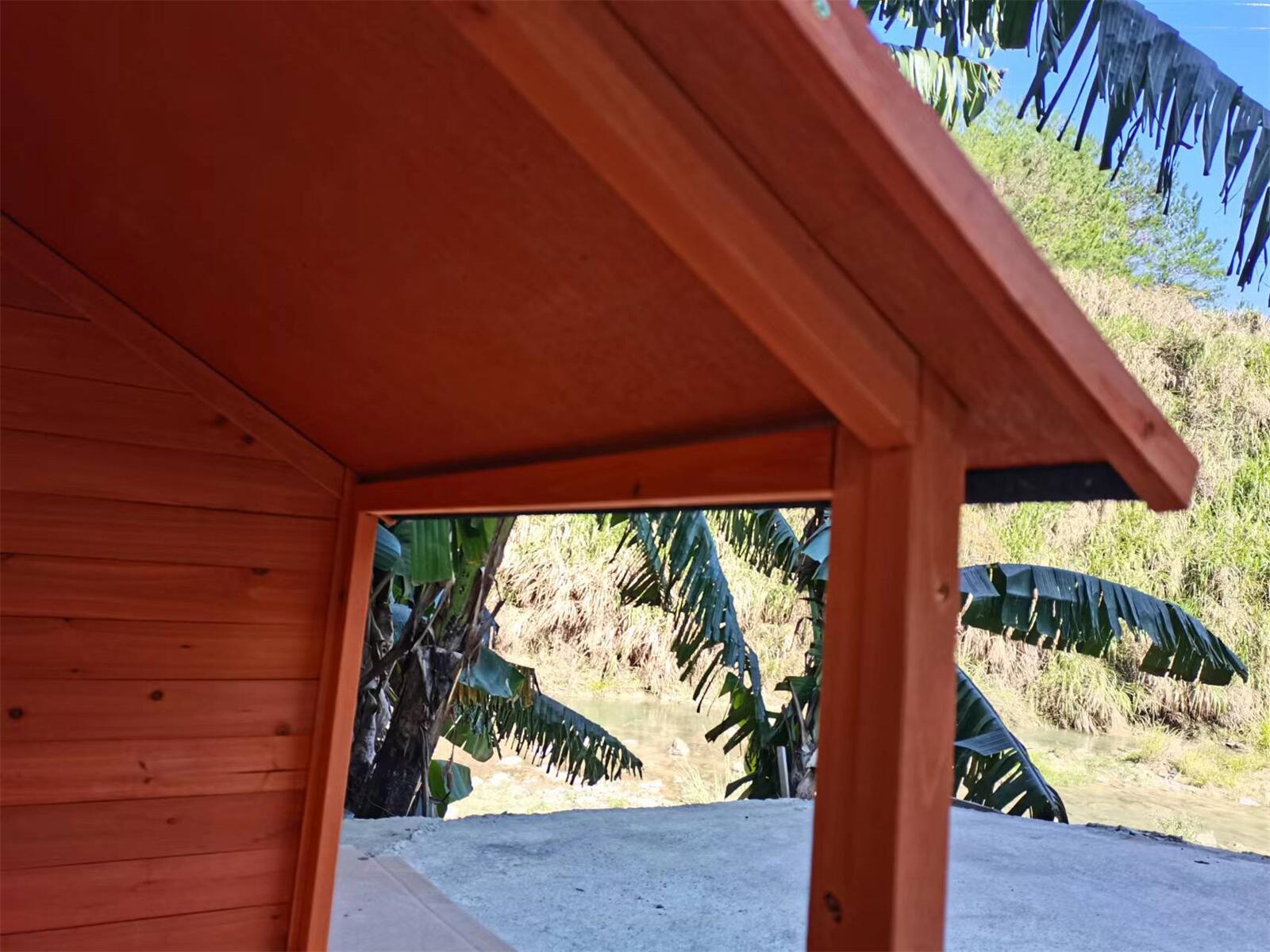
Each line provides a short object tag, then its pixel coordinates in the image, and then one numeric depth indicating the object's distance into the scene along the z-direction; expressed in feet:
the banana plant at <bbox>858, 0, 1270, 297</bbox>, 11.51
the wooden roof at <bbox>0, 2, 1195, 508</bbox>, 3.03
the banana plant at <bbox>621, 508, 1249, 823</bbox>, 15.80
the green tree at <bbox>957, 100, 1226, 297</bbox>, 58.13
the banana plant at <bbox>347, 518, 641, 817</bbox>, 14.48
